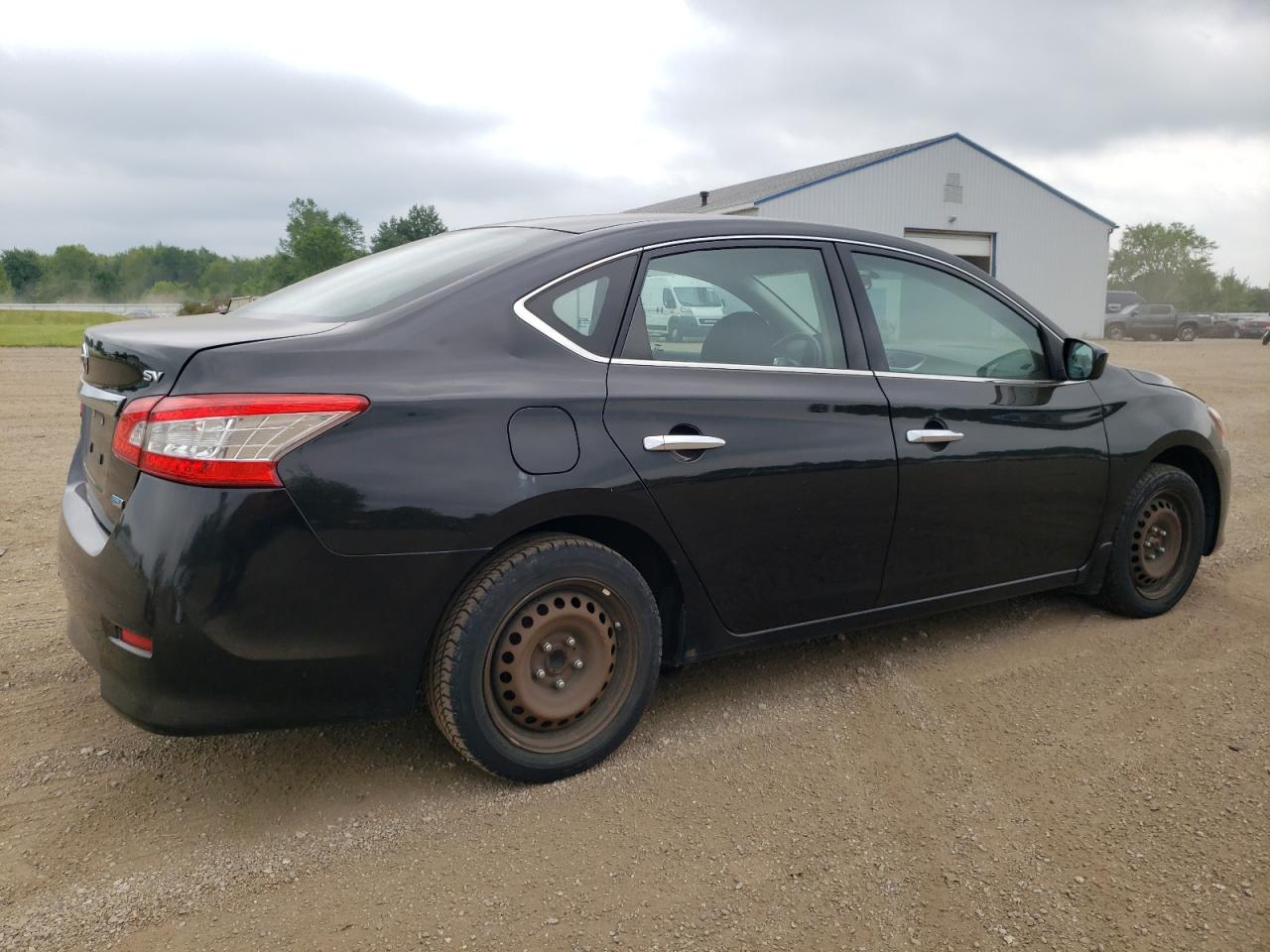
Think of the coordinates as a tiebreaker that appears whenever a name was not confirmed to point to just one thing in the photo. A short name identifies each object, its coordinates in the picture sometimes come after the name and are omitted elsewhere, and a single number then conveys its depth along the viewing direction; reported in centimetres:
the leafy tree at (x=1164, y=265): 8325
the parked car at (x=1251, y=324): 4266
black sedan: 251
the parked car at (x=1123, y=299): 4397
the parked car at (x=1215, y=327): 4278
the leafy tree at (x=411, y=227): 8349
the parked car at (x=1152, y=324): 4088
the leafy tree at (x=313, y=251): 7181
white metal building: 3422
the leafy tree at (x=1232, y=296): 7831
